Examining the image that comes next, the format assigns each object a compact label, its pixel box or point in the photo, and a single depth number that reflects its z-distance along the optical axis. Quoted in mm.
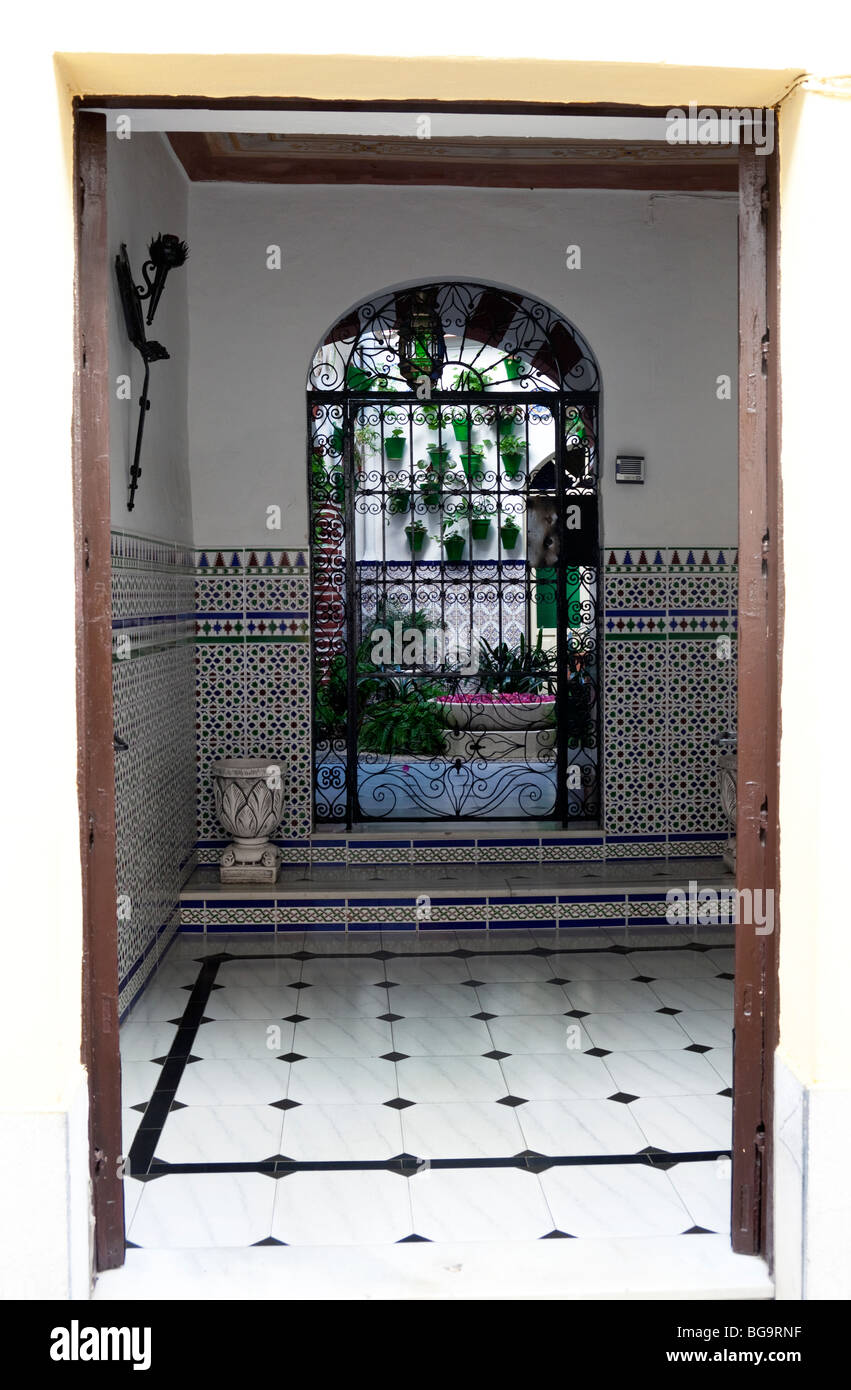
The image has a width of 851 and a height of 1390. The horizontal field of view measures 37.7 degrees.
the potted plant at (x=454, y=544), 7125
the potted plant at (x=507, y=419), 6770
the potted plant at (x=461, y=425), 6879
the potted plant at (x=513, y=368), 6872
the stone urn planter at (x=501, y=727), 7133
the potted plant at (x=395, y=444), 7047
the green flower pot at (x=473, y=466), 6754
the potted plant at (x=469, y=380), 6766
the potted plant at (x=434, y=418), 6766
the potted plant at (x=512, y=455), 6820
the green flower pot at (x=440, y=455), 6820
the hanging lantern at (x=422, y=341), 6656
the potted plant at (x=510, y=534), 7172
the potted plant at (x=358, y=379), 6656
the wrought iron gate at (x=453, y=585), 6723
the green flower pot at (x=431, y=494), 6844
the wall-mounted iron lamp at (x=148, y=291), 4863
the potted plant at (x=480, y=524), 6878
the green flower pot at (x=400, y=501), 6770
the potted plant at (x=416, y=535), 6969
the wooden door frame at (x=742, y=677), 2582
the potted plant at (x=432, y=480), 6816
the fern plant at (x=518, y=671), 6848
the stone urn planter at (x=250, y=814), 6094
